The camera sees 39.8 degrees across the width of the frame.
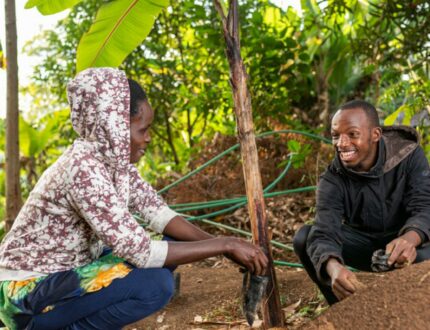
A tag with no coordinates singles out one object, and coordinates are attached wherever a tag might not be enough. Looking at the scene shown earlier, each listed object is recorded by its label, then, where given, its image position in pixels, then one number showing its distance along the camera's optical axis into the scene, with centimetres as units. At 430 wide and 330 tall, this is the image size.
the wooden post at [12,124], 431
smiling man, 276
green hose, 437
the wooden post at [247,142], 269
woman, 234
